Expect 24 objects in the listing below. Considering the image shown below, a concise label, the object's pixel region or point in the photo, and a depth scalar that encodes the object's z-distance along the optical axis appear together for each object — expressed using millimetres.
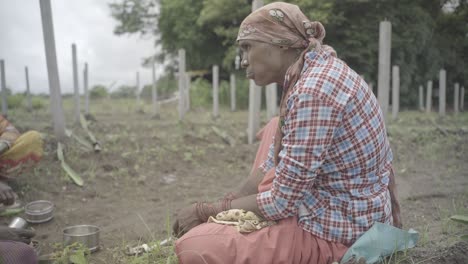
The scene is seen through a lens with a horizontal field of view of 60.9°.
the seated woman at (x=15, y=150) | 3646
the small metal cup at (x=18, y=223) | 2852
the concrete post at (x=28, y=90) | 11523
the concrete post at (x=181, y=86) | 8656
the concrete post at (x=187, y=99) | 13099
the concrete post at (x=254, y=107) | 6082
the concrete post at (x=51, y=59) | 5238
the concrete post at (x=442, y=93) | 9866
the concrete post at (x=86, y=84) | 10006
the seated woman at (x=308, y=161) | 1648
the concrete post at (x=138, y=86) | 13680
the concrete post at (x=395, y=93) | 10487
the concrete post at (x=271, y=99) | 7059
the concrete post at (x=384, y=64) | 4698
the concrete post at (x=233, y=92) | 13714
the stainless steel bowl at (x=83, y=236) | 2725
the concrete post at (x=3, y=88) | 9562
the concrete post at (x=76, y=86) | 7977
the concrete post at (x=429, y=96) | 13688
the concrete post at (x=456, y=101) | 9430
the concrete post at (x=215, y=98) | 10586
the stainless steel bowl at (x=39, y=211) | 3438
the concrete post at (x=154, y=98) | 11086
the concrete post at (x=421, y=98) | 15202
